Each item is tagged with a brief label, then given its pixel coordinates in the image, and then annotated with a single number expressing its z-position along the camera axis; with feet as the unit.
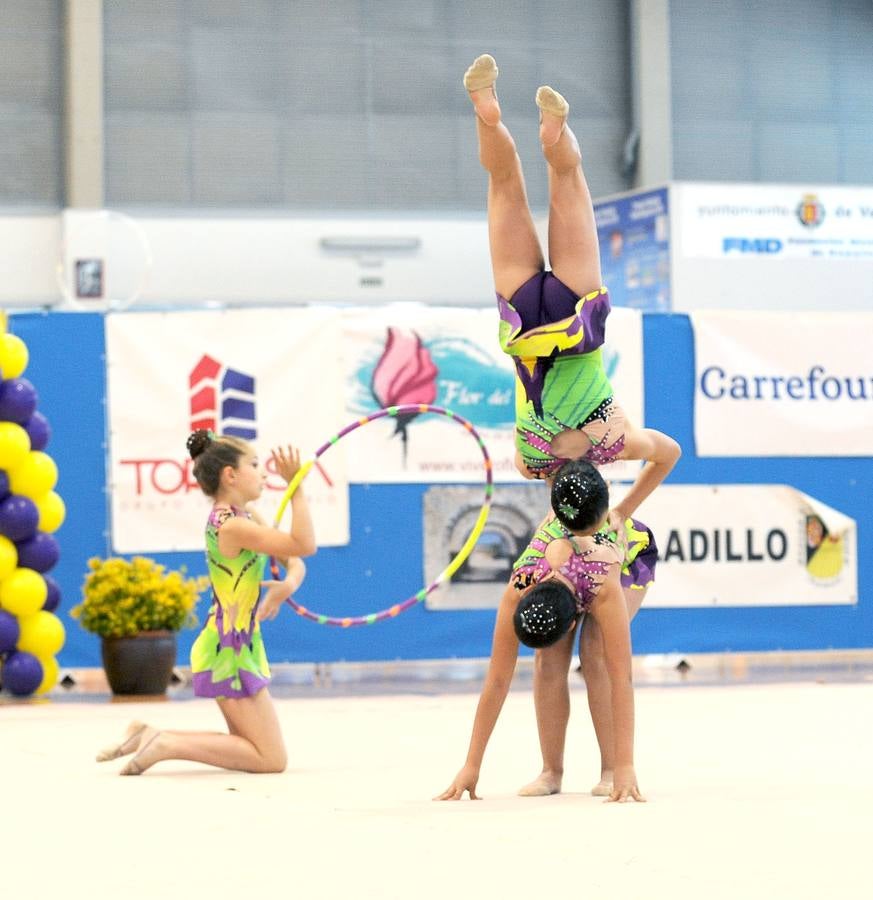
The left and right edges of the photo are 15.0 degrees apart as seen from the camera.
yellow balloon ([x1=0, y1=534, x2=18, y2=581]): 49.53
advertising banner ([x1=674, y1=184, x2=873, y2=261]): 90.50
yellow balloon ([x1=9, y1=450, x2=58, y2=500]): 50.11
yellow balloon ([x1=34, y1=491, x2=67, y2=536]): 50.76
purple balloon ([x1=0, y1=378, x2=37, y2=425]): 49.98
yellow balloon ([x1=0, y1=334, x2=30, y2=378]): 50.03
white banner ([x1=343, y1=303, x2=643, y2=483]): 55.82
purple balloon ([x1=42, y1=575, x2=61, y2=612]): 51.29
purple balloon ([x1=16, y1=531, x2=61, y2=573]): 50.46
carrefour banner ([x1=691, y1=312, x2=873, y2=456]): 57.74
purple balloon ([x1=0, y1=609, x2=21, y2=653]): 49.55
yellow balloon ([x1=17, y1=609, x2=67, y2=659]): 50.26
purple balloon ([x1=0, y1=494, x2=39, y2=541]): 49.57
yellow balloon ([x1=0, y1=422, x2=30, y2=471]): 49.45
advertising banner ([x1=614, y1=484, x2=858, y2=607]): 56.83
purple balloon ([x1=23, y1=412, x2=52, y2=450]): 50.81
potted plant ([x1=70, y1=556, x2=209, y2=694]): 51.50
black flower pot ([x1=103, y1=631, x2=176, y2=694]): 51.47
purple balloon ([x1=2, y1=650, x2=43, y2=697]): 49.93
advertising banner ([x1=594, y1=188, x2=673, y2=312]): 88.78
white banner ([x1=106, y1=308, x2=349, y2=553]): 54.86
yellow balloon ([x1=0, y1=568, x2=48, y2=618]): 49.73
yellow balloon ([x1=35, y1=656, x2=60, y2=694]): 50.76
